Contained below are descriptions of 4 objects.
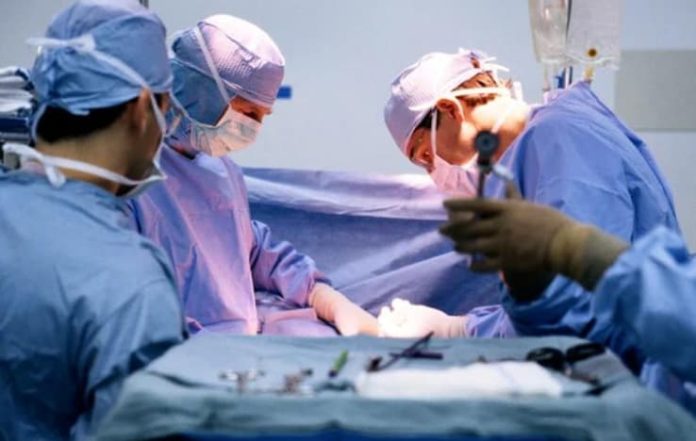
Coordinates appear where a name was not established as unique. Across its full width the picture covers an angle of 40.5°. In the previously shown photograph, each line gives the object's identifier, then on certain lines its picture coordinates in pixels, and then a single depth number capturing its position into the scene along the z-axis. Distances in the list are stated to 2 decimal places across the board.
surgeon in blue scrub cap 1.43
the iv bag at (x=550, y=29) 2.24
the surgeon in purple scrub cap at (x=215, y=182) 2.49
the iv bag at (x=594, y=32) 2.20
